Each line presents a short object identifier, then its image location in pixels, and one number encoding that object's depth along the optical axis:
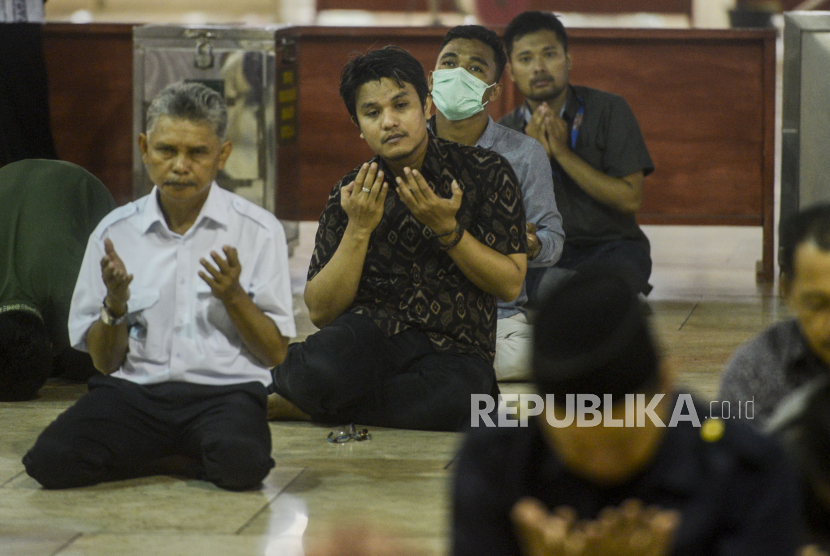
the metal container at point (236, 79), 12.45
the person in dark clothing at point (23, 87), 12.99
